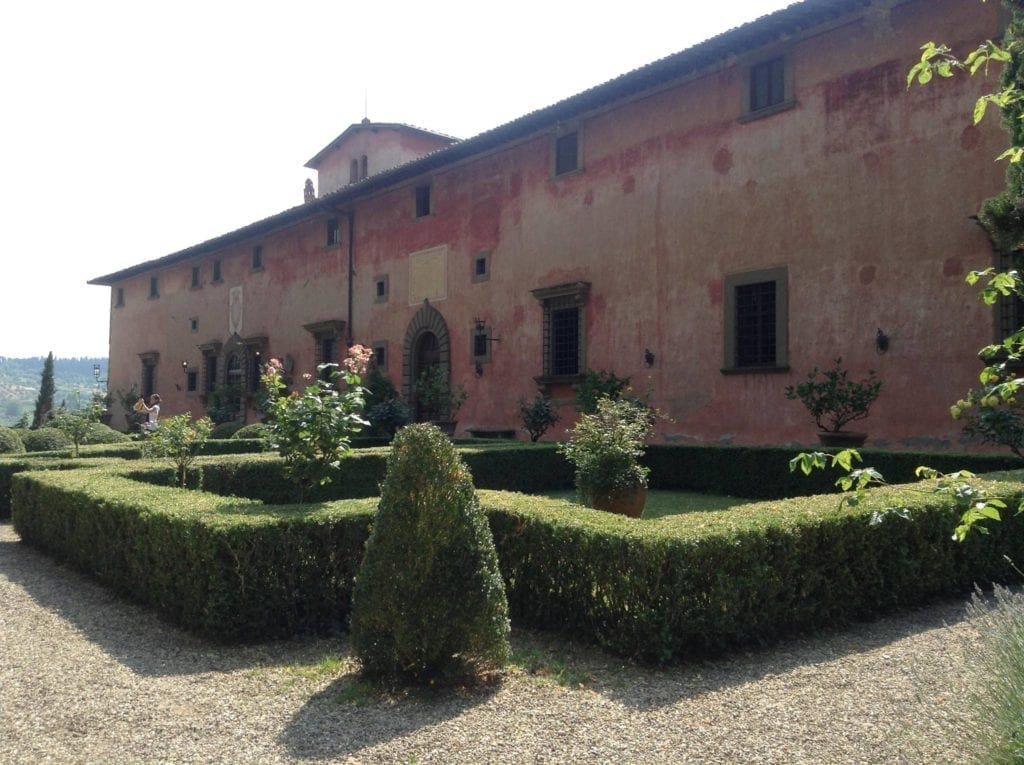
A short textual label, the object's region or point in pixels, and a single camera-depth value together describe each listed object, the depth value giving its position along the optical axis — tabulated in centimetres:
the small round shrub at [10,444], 1711
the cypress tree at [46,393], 3933
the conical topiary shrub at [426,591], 434
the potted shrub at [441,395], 1912
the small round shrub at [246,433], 1791
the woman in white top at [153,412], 1856
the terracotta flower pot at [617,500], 897
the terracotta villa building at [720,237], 1193
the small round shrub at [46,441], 1877
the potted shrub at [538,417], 1653
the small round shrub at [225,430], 2380
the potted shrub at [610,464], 898
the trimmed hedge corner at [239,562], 525
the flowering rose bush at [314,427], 698
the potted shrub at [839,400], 1191
